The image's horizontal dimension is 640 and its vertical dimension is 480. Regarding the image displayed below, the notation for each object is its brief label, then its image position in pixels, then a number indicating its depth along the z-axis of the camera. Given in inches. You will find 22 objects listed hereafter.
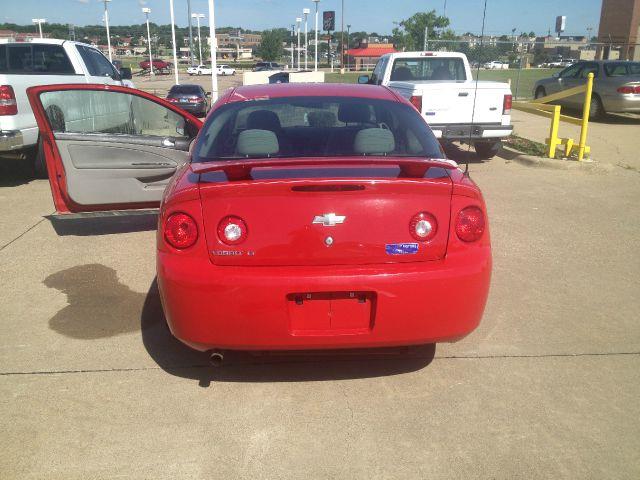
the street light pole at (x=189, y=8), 1925.4
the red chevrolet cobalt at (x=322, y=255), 114.8
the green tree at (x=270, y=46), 3607.3
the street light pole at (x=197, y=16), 1878.9
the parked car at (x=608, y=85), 638.5
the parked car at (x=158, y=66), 2777.6
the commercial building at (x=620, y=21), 1695.4
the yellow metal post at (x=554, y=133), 409.7
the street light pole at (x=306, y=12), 2224.4
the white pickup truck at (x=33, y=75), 313.1
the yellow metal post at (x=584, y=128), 395.9
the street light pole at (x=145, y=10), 1930.4
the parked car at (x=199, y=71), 2602.1
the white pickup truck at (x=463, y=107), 375.2
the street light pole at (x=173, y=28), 1321.4
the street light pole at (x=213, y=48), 679.7
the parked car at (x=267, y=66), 2426.8
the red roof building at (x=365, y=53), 3447.3
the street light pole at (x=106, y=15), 1739.7
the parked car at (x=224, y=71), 2792.8
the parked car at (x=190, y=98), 844.0
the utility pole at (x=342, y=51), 2509.4
